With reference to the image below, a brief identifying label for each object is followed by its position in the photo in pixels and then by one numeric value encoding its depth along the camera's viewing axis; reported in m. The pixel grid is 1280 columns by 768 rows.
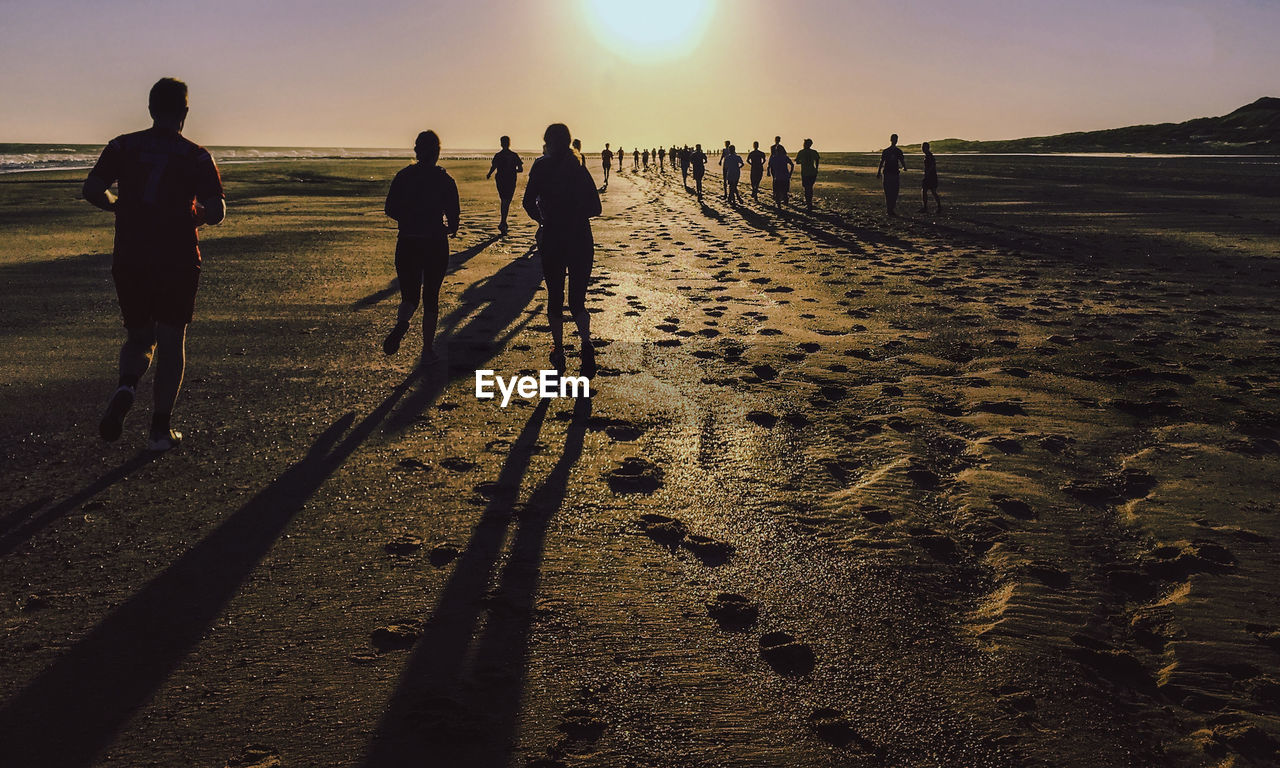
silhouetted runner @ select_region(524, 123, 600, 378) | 6.66
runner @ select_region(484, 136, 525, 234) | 16.97
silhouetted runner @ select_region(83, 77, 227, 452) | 4.69
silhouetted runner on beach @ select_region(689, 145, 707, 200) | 35.34
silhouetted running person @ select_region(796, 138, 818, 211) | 24.47
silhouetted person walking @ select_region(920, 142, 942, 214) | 21.83
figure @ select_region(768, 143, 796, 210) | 25.22
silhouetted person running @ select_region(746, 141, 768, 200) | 28.86
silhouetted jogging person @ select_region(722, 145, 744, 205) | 29.75
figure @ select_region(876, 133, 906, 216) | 20.75
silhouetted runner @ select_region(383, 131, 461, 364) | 7.09
